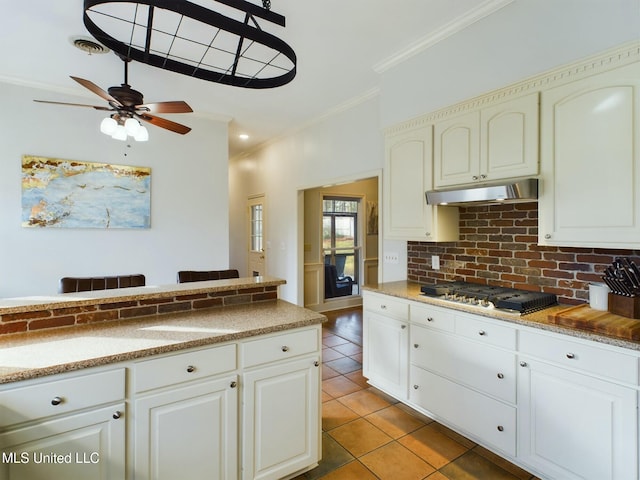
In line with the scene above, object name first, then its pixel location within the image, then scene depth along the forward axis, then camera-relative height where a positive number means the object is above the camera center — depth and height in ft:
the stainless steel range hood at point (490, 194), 6.38 +0.90
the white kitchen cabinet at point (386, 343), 8.42 -2.89
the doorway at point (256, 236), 19.77 +0.03
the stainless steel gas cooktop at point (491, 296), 6.54 -1.32
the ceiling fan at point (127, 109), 8.05 +3.30
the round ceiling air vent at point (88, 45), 8.60 +5.15
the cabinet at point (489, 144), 6.60 +2.04
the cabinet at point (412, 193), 8.62 +1.20
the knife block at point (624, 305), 5.69 -1.24
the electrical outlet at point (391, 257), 11.09 -0.72
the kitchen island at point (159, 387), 3.99 -2.11
